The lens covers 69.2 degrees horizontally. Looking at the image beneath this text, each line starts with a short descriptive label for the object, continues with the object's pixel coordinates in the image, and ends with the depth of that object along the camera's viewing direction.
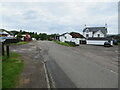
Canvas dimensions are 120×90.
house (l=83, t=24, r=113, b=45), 42.98
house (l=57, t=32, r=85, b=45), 36.72
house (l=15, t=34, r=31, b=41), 40.43
